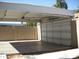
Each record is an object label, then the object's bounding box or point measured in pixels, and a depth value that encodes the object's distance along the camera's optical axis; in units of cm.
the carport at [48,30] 415
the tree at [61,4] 1385
